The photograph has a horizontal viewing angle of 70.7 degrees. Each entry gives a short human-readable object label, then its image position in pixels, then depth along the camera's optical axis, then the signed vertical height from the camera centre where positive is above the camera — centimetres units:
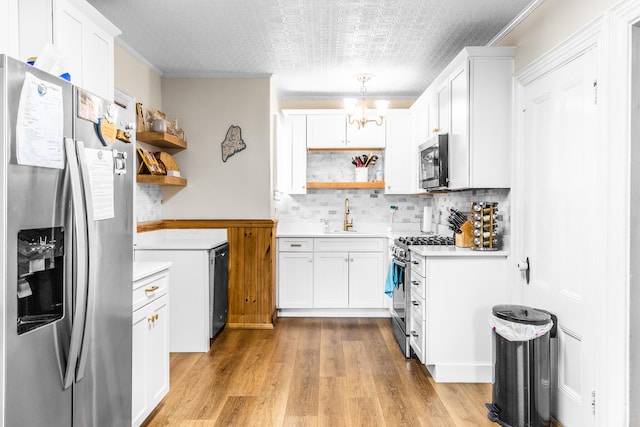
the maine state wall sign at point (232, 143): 453 +68
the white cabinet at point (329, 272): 483 -65
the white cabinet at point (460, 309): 313 -68
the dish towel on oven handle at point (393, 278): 386 -58
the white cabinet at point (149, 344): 229 -73
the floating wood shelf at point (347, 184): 519 +31
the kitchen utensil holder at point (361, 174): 530 +44
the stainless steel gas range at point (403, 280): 359 -57
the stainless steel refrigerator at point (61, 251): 136 -14
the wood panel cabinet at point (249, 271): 447 -60
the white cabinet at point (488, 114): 307 +67
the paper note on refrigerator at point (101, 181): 173 +12
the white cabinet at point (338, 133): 512 +89
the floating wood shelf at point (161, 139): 387 +63
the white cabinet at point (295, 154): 512 +64
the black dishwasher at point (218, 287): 383 -69
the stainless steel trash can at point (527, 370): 241 -85
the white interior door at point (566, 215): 225 -2
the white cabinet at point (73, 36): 197 +85
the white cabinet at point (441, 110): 355 +84
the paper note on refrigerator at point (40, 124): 139 +28
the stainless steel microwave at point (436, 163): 350 +40
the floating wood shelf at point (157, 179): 381 +27
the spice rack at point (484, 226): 317 -10
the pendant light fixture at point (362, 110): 417 +99
